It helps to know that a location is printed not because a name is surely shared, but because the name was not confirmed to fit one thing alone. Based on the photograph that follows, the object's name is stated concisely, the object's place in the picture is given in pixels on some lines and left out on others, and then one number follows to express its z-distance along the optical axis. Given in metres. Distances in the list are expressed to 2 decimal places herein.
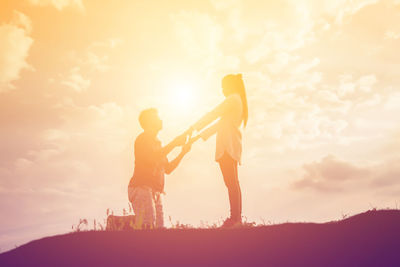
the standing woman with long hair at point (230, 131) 8.54
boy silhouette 8.88
